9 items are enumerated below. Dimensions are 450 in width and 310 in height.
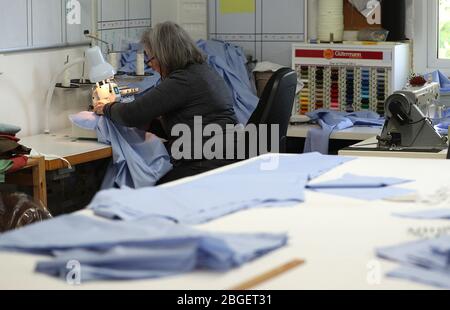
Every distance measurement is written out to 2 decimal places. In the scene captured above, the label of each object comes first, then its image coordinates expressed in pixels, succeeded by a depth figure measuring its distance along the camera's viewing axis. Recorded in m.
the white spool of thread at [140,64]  4.68
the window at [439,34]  5.11
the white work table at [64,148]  3.76
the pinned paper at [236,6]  5.36
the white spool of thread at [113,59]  4.70
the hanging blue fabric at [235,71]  4.90
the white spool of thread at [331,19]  5.08
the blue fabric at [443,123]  4.12
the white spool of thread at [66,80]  4.45
